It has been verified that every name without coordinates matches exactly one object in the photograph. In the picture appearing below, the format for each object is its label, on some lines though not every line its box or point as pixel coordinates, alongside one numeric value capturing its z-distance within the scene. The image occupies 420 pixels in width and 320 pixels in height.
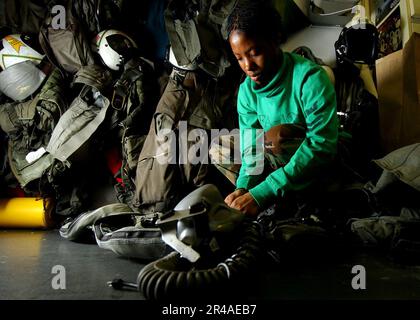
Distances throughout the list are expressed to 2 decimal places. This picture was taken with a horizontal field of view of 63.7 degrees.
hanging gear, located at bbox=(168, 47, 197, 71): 1.79
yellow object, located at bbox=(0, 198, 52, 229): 1.96
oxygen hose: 0.66
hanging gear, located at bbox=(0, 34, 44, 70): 2.19
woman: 1.15
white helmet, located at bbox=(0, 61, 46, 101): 2.16
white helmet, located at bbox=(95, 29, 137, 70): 2.01
